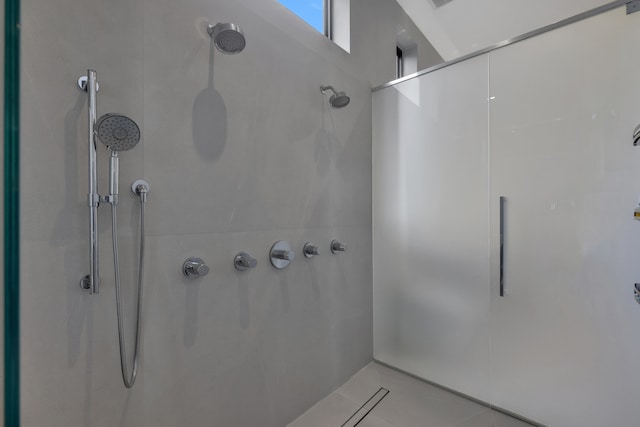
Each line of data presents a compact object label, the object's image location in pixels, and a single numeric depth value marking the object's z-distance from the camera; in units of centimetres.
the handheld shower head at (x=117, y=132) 76
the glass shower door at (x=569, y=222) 117
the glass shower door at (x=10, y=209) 70
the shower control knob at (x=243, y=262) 114
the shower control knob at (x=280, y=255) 132
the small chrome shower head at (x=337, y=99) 153
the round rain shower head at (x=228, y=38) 95
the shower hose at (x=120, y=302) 83
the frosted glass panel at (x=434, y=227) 154
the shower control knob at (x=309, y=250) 150
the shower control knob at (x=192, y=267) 101
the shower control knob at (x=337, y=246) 165
